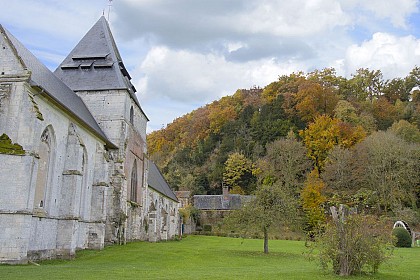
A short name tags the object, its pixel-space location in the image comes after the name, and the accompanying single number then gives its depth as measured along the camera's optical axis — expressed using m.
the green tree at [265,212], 23.50
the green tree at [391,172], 42.06
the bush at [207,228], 55.30
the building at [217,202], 57.84
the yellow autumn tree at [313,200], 40.06
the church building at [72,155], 15.23
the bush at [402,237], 31.98
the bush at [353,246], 12.55
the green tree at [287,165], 49.62
